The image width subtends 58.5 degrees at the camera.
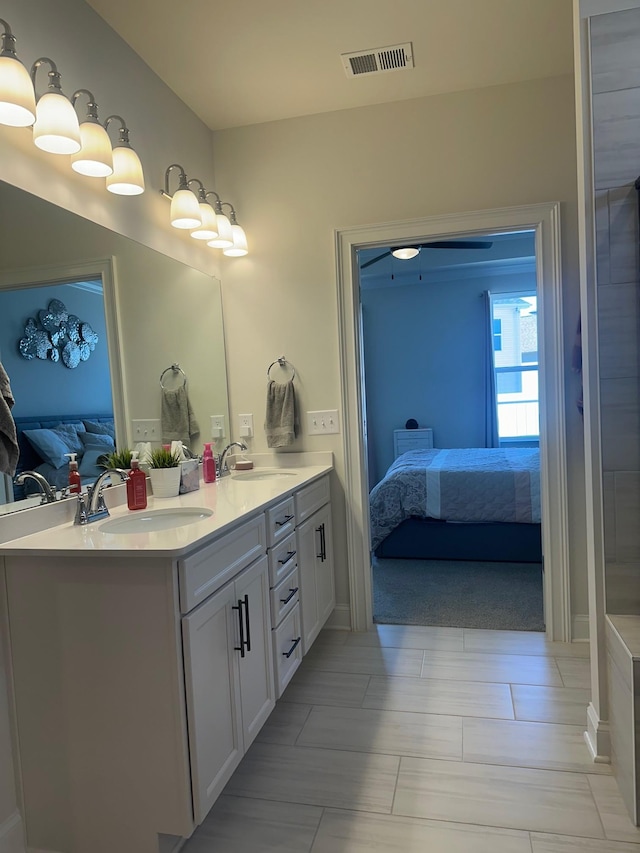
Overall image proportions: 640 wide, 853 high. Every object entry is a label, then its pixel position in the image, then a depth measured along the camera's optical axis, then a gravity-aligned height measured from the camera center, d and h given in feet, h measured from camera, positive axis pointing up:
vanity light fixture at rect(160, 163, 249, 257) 8.05 +2.73
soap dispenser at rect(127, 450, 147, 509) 6.67 -0.99
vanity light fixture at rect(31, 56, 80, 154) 5.35 +2.71
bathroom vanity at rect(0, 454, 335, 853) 4.69 -2.36
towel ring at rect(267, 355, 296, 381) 9.95 +0.58
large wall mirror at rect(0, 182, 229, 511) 5.51 +1.10
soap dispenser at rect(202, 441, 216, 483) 8.73 -1.03
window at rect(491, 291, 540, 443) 20.49 +0.73
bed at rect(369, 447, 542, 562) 13.15 -2.91
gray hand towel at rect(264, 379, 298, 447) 9.70 -0.31
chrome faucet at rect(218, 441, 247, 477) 9.41 -1.07
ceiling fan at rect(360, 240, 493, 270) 15.19 +3.83
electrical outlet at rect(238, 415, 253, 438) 10.18 -0.48
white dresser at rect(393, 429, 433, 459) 21.11 -1.85
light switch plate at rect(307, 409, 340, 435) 9.78 -0.48
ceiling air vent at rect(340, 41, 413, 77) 7.92 +4.70
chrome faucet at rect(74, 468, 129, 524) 5.95 -1.05
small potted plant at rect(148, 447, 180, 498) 7.43 -0.93
